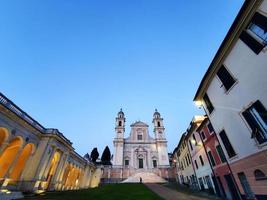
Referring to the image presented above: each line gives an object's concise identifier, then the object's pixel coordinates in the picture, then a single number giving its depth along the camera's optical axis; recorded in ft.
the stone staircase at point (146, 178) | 130.00
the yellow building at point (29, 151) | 51.90
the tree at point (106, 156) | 195.56
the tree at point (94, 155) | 201.30
